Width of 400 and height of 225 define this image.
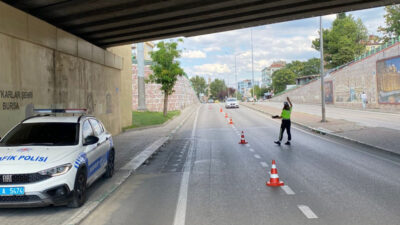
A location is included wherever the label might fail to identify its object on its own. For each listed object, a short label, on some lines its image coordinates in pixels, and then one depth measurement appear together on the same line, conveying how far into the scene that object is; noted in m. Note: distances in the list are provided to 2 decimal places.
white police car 5.71
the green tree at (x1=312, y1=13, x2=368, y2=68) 73.19
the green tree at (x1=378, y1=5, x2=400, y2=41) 59.09
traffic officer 15.18
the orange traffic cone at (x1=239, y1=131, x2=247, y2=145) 15.84
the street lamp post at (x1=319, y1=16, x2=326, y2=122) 24.02
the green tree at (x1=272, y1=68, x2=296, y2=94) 113.75
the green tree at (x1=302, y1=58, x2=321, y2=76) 107.74
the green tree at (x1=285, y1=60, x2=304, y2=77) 114.44
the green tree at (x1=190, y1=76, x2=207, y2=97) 152.88
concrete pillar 31.00
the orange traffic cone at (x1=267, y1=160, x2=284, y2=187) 7.82
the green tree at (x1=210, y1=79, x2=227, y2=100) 167.12
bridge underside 12.45
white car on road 52.78
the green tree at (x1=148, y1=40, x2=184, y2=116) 32.75
